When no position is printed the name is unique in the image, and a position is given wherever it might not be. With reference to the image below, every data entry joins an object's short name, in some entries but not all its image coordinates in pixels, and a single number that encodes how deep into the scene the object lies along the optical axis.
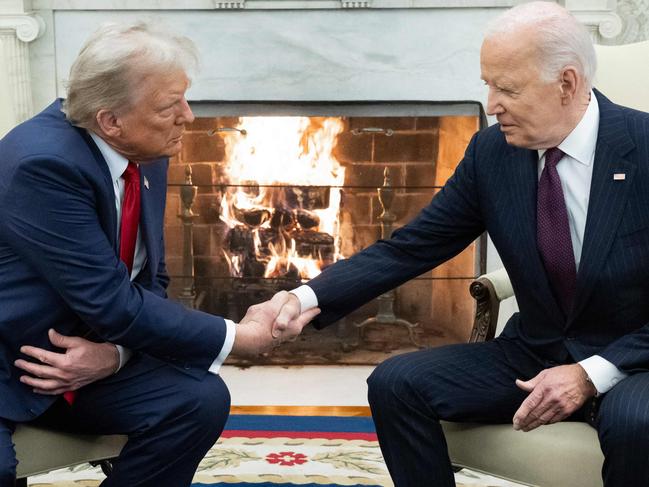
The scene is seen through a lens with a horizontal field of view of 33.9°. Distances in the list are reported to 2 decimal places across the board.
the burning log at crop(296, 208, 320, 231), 4.20
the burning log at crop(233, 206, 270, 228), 4.20
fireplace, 4.15
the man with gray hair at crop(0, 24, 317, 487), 2.15
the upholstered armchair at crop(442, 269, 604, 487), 2.12
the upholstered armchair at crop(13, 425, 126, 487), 2.20
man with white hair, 2.18
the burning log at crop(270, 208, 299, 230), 4.20
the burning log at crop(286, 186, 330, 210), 4.16
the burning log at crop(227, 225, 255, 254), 4.23
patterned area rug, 3.06
